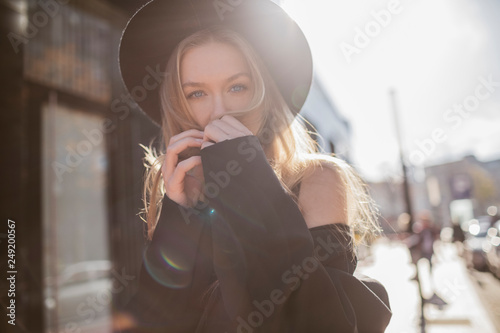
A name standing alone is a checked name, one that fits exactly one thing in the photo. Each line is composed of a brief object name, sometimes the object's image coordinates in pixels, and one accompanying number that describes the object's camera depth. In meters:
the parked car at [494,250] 8.88
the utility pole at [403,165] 2.18
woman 0.78
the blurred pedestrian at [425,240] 5.75
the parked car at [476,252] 10.30
